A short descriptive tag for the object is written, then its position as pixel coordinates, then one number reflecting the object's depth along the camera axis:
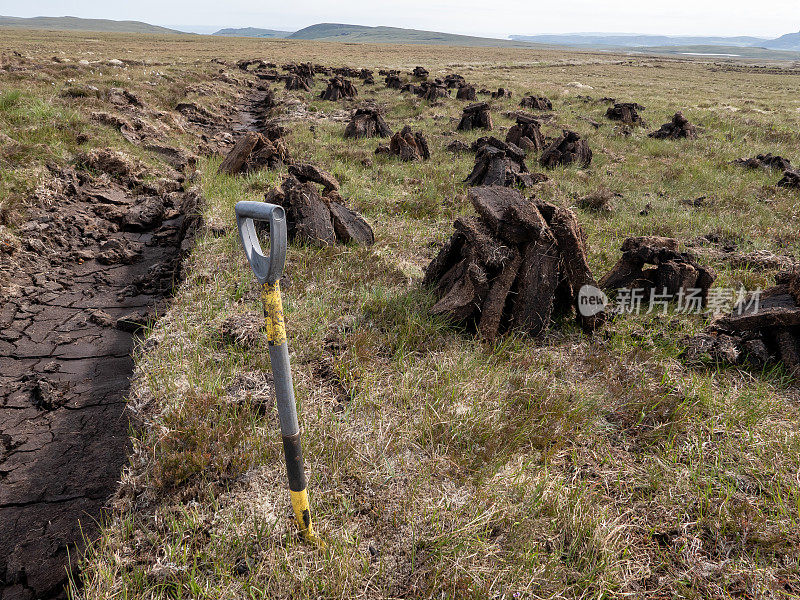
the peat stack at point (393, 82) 29.83
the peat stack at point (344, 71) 37.28
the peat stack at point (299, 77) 27.09
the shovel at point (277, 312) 1.86
